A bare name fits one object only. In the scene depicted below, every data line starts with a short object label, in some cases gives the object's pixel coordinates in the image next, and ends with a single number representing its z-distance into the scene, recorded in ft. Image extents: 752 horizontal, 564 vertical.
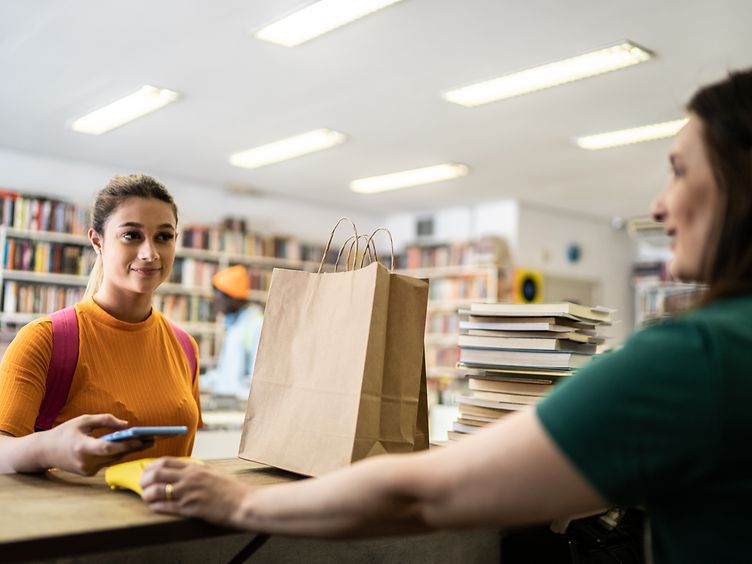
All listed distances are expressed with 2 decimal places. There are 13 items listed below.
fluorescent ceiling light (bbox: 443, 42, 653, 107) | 13.99
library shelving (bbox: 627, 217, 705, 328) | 31.19
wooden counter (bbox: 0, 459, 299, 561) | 2.70
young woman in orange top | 4.66
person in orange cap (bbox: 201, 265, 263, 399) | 20.02
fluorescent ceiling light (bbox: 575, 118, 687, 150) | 18.45
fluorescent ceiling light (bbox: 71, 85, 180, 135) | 17.69
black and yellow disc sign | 28.35
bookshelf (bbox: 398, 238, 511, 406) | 28.07
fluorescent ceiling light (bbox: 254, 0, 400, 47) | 12.38
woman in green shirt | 2.11
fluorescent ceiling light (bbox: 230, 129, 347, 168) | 20.71
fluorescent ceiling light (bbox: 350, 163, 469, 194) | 23.82
